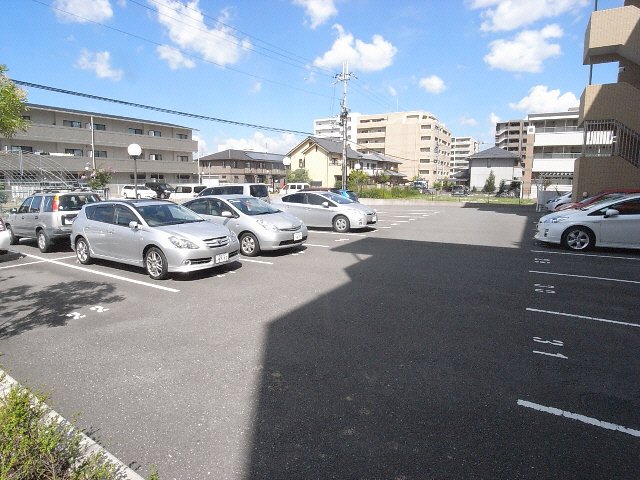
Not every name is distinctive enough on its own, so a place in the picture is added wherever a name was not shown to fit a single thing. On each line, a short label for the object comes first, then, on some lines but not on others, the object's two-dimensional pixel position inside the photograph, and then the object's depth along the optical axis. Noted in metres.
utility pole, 32.90
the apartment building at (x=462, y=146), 133.38
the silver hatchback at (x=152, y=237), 7.29
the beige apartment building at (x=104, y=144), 36.16
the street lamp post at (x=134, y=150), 14.77
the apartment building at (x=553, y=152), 47.25
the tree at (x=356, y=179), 40.27
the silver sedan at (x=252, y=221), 9.54
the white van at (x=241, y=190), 16.73
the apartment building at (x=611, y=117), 16.42
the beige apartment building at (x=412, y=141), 83.75
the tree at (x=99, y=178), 32.47
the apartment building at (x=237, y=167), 63.41
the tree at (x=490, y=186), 51.58
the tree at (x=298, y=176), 55.00
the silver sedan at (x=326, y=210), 14.06
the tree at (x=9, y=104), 12.46
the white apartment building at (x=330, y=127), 93.69
